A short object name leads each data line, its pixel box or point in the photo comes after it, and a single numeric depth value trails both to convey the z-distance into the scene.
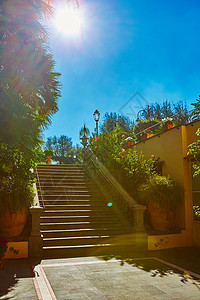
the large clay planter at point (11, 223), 7.40
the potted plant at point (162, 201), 8.82
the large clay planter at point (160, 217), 8.86
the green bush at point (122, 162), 10.39
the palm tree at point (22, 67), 6.58
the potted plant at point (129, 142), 13.43
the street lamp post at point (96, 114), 17.58
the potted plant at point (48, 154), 21.55
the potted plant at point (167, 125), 10.73
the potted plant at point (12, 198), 7.33
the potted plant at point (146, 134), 12.27
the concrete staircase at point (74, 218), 7.83
